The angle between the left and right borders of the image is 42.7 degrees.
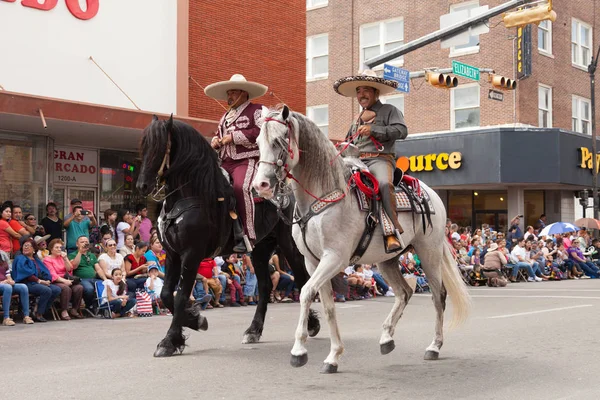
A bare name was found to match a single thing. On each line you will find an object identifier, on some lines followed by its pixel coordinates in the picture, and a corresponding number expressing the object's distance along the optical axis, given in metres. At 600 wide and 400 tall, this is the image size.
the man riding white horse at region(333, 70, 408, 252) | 7.77
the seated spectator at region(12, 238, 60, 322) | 12.84
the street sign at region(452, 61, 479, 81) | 20.39
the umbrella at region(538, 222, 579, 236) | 27.91
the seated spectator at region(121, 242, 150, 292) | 14.42
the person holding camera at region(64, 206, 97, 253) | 15.27
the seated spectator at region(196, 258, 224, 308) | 15.52
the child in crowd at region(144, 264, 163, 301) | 14.47
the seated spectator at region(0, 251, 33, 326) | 12.41
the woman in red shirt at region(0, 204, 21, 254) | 13.80
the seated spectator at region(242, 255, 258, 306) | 16.55
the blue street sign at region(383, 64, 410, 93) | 19.31
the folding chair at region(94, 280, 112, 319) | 13.71
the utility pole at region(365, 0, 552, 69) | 17.95
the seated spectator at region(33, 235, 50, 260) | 13.59
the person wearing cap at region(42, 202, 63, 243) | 15.51
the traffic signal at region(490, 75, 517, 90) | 20.54
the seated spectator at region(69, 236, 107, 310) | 13.78
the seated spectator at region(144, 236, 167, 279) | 15.00
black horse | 8.35
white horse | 6.80
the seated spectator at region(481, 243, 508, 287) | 22.83
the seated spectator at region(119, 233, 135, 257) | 15.46
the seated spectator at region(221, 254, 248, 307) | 16.30
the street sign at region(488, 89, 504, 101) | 25.09
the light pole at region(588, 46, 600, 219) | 31.92
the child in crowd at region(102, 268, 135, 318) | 13.73
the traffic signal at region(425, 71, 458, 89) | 19.52
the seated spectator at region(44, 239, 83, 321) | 13.34
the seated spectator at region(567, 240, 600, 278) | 27.98
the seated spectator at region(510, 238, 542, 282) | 25.19
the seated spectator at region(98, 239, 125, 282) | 14.20
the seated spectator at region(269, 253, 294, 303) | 17.05
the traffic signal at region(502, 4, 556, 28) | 17.16
